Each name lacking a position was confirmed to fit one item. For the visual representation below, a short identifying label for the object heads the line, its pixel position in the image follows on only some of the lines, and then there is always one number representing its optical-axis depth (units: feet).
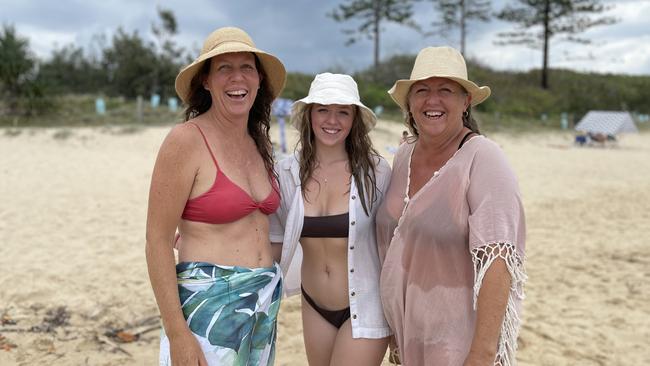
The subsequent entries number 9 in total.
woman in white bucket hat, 7.22
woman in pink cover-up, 5.60
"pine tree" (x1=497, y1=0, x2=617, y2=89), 102.78
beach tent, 65.10
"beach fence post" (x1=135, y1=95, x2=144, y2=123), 53.88
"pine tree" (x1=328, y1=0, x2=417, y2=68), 101.55
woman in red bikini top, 5.74
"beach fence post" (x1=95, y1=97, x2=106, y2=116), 53.88
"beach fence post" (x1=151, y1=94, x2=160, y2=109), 55.06
